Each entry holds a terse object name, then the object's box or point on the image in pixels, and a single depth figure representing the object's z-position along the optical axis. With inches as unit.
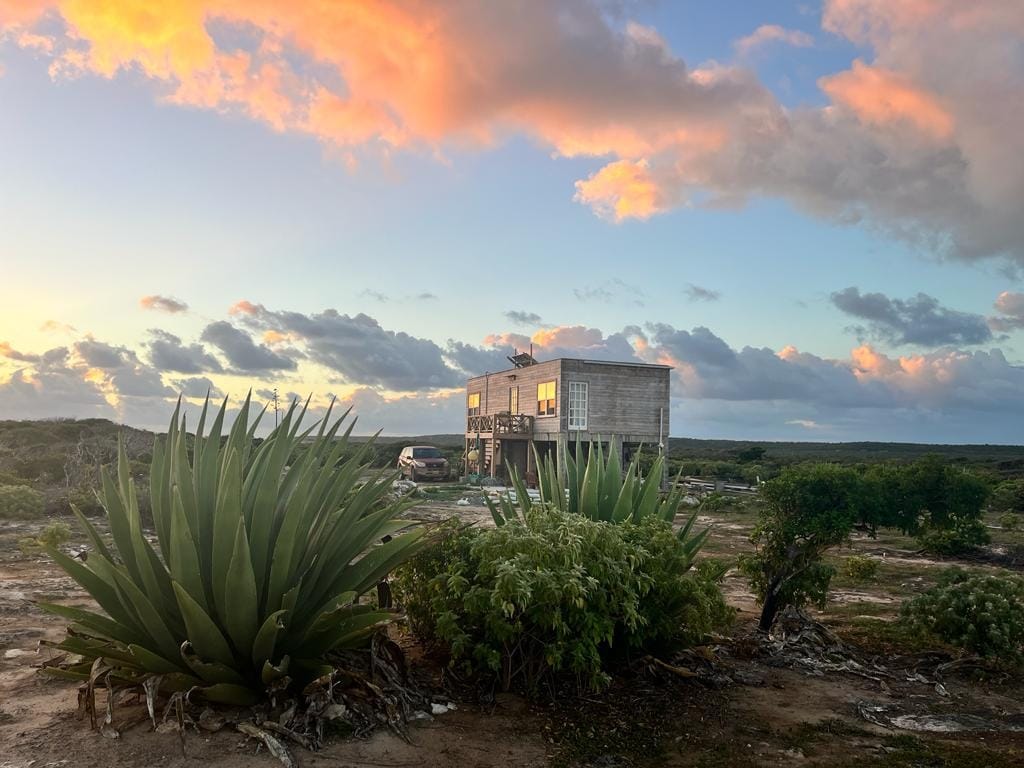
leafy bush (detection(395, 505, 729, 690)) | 203.2
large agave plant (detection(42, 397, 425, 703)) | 183.3
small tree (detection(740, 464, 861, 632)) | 311.9
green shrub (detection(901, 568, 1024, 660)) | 276.2
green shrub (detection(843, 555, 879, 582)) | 457.4
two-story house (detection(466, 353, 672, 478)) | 1224.2
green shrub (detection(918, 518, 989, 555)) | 603.5
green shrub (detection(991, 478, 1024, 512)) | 1069.1
